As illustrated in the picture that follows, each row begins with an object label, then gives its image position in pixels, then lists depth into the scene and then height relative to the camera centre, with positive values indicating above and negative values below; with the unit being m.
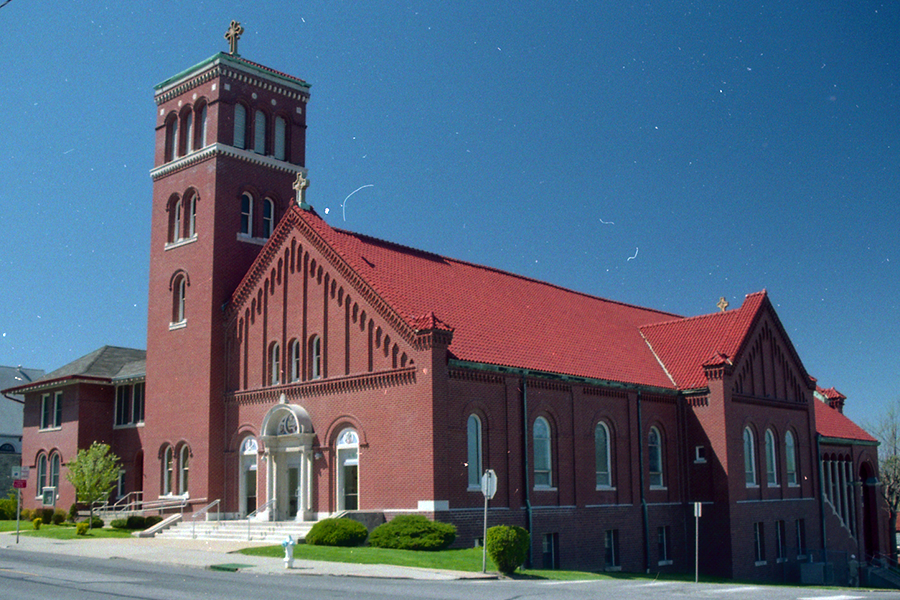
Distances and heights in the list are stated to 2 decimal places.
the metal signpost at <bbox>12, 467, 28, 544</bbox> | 35.36 -1.01
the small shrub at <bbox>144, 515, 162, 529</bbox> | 38.81 -2.86
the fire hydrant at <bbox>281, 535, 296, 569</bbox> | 23.95 -2.60
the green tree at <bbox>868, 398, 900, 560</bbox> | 68.88 -1.74
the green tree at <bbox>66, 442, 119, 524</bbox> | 40.62 -1.04
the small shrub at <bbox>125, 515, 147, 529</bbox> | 39.06 -2.96
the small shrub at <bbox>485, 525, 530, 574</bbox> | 23.92 -2.55
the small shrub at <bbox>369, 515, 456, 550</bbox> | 27.73 -2.55
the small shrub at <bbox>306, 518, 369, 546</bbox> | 28.62 -2.56
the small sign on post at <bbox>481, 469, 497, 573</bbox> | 23.95 -0.94
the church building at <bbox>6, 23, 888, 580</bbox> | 31.69 +2.17
